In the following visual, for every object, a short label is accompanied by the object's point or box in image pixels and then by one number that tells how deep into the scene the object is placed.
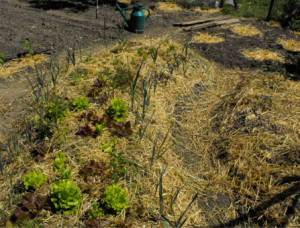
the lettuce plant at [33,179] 2.20
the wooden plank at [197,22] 6.72
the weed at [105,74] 3.62
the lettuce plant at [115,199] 2.09
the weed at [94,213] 2.11
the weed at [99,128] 2.82
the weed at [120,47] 4.48
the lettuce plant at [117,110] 2.99
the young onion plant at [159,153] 2.62
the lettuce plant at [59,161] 2.45
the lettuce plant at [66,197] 2.06
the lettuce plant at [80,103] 3.08
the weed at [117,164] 2.38
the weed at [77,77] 3.65
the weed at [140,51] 4.35
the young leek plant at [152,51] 4.23
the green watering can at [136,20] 5.68
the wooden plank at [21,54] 4.34
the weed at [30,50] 4.28
